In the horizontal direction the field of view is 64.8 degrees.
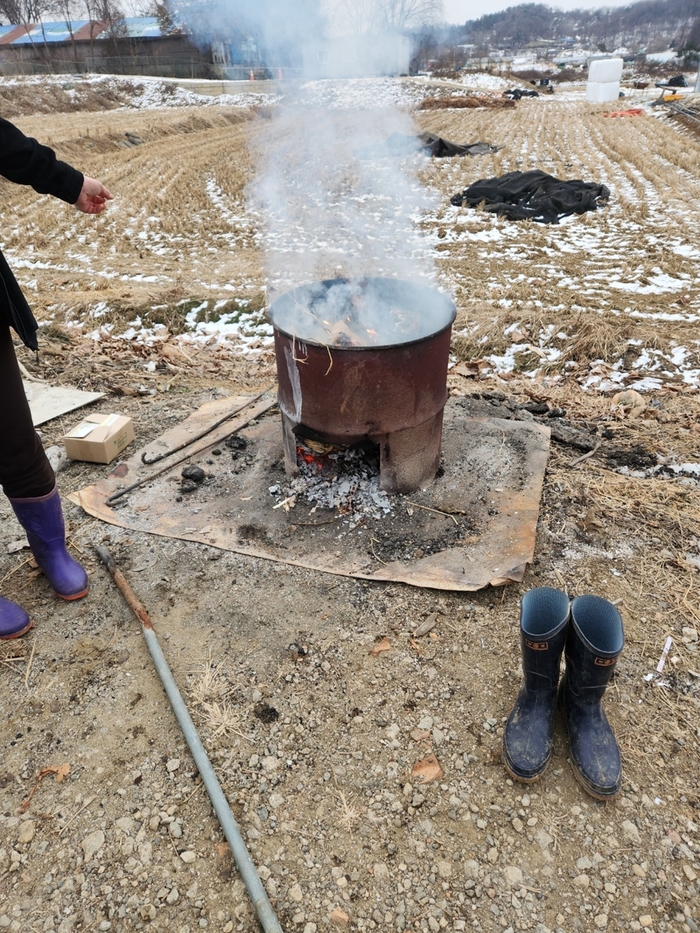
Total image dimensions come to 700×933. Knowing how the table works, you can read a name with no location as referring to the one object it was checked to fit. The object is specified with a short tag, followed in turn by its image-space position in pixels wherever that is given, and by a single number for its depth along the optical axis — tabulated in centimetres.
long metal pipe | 172
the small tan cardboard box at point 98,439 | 391
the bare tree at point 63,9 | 4581
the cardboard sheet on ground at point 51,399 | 454
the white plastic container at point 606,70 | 3341
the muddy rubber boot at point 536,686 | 206
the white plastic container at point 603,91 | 3203
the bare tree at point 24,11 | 4516
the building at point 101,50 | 3393
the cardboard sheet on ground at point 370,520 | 301
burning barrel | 295
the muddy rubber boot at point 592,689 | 202
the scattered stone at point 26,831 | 193
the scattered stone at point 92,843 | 190
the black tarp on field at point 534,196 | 1108
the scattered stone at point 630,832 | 191
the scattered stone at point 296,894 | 179
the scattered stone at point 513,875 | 182
